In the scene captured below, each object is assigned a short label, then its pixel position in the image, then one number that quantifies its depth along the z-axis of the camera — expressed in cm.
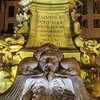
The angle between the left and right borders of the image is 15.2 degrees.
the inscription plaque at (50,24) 492
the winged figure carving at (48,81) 379
